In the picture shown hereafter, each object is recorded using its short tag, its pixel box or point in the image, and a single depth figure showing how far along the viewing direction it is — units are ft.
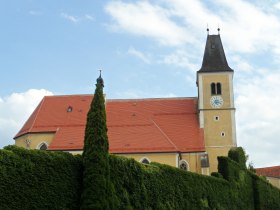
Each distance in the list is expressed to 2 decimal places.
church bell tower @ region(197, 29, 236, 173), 187.83
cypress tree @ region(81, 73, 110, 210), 59.16
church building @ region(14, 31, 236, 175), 179.83
